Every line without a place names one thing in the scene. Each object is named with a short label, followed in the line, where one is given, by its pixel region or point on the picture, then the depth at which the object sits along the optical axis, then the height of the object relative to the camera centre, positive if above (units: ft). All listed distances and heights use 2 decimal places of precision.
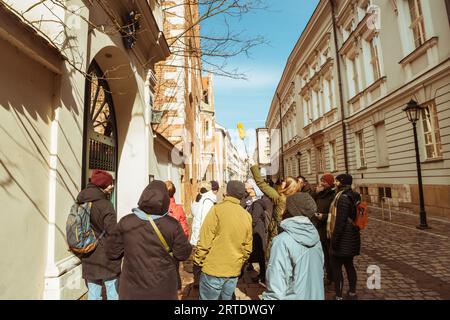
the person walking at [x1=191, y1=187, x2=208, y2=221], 16.89 -1.35
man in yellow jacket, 8.97 -2.08
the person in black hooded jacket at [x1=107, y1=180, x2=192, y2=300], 7.75 -1.71
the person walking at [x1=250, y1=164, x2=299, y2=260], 11.55 -0.39
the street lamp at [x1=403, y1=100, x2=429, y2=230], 29.76 +7.28
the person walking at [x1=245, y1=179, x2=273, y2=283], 15.72 -2.31
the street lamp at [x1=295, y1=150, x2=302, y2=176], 83.26 +5.58
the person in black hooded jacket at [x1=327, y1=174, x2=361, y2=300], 12.09 -2.39
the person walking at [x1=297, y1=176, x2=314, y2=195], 17.93 -0.16
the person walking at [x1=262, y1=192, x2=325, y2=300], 7.00 -2.09
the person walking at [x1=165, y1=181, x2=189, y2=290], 15.03 -1.17
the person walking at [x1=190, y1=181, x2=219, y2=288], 15.93 -1.28
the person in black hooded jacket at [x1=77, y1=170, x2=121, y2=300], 9.75 -1.59
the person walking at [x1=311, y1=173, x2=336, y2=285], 14.30 -1.45
